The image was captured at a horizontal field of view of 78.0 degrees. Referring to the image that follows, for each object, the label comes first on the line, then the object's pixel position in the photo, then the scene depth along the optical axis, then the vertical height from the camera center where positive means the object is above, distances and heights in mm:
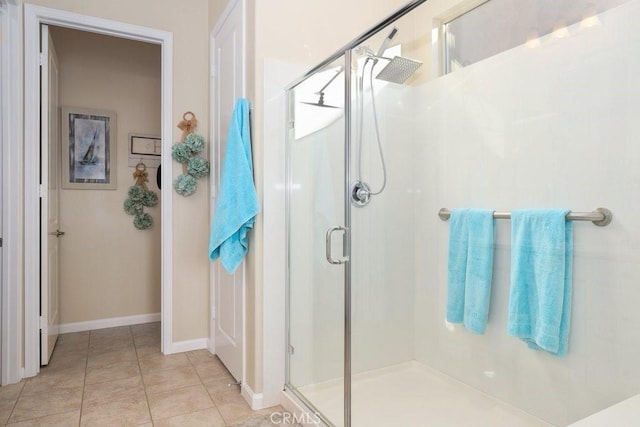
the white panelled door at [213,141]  2738 +500
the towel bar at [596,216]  1389 -25
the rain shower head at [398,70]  1868 +666
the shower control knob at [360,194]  1898 +69
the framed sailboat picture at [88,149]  3461 +523
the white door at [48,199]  2654 +56
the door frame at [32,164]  2545 +277
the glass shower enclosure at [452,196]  1393 +58
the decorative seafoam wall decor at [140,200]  3652 +69
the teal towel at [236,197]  2160 +58
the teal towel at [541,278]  1445 -259
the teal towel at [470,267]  1688 -254
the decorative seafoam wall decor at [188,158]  2902 +368
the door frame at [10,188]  2430 +115
